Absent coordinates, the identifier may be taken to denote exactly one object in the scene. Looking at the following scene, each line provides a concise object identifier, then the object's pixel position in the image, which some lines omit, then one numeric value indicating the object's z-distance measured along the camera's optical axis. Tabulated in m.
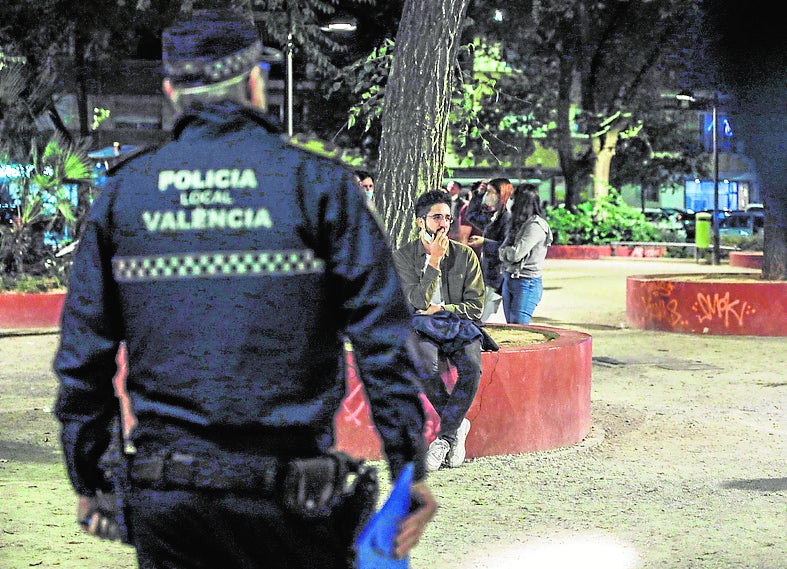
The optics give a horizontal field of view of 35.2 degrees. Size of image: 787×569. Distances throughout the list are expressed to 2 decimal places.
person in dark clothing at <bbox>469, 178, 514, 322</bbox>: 11.75
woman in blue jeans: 10.66
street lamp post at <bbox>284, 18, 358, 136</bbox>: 21.76
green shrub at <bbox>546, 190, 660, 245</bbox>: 34.31
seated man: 7.11
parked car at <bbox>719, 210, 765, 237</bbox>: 43.07
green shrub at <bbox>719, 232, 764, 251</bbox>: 33.53
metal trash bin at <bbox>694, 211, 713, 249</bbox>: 31.62
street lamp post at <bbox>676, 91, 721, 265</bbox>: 29.27
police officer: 2.48
